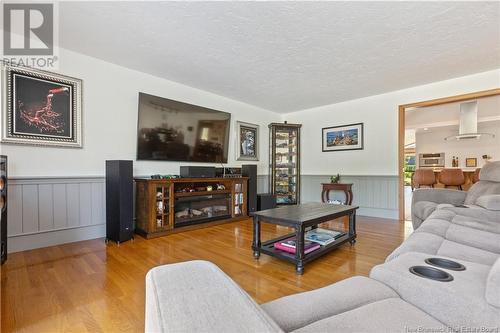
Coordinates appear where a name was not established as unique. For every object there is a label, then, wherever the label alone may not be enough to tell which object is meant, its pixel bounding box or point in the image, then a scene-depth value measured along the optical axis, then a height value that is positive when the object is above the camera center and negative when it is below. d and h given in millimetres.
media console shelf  3057 -571
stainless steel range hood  5977 +1190
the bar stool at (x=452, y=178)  5078 -264
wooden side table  4539 -468
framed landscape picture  4719 +586
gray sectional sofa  486 -423
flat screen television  3426 +547
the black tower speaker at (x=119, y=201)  2740 -429
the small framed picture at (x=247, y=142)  4863 +505
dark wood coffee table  2008 -518
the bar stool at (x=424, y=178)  5109 -268
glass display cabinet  5203 +76
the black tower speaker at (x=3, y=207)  1901 -349
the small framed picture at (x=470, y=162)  7242 +114
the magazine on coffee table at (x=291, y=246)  2172 -772
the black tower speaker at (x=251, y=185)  4328 -363
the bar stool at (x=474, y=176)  5194 -242
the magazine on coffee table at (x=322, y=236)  2388 -758
